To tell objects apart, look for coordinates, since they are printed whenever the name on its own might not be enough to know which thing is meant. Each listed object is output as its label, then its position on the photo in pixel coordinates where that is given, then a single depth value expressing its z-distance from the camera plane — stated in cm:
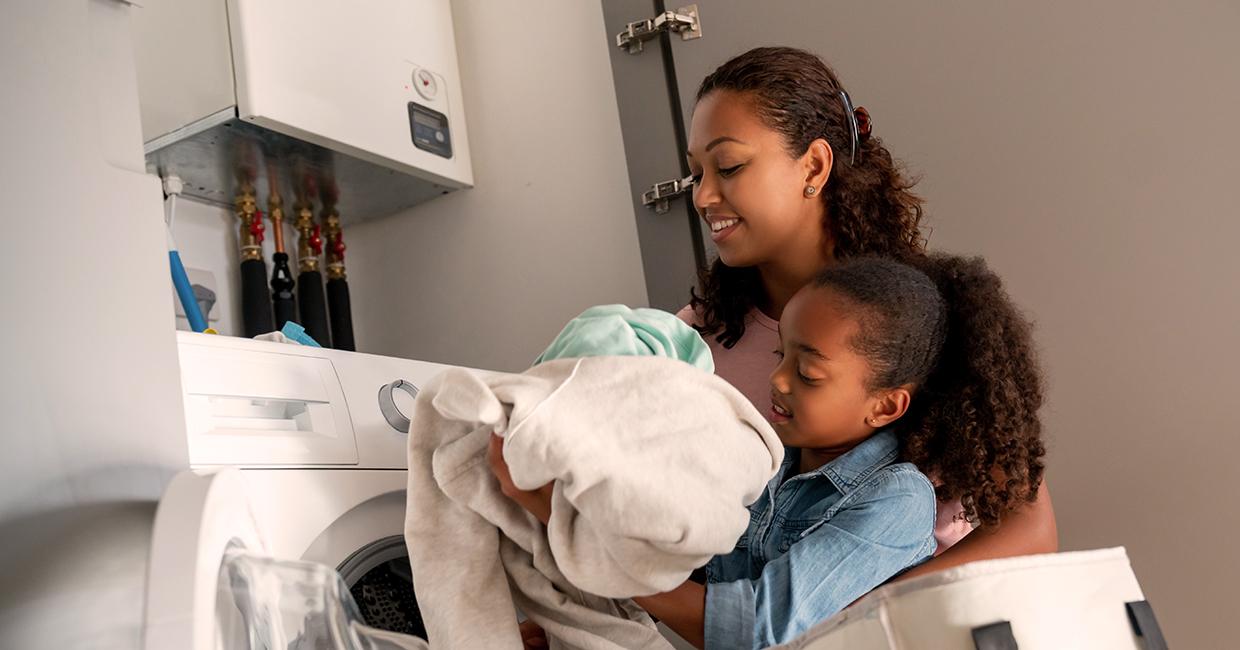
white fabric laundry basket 82
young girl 113
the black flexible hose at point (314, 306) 211
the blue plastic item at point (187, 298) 176
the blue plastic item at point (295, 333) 135
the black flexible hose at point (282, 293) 210
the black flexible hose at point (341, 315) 217
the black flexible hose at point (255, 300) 202
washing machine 103
